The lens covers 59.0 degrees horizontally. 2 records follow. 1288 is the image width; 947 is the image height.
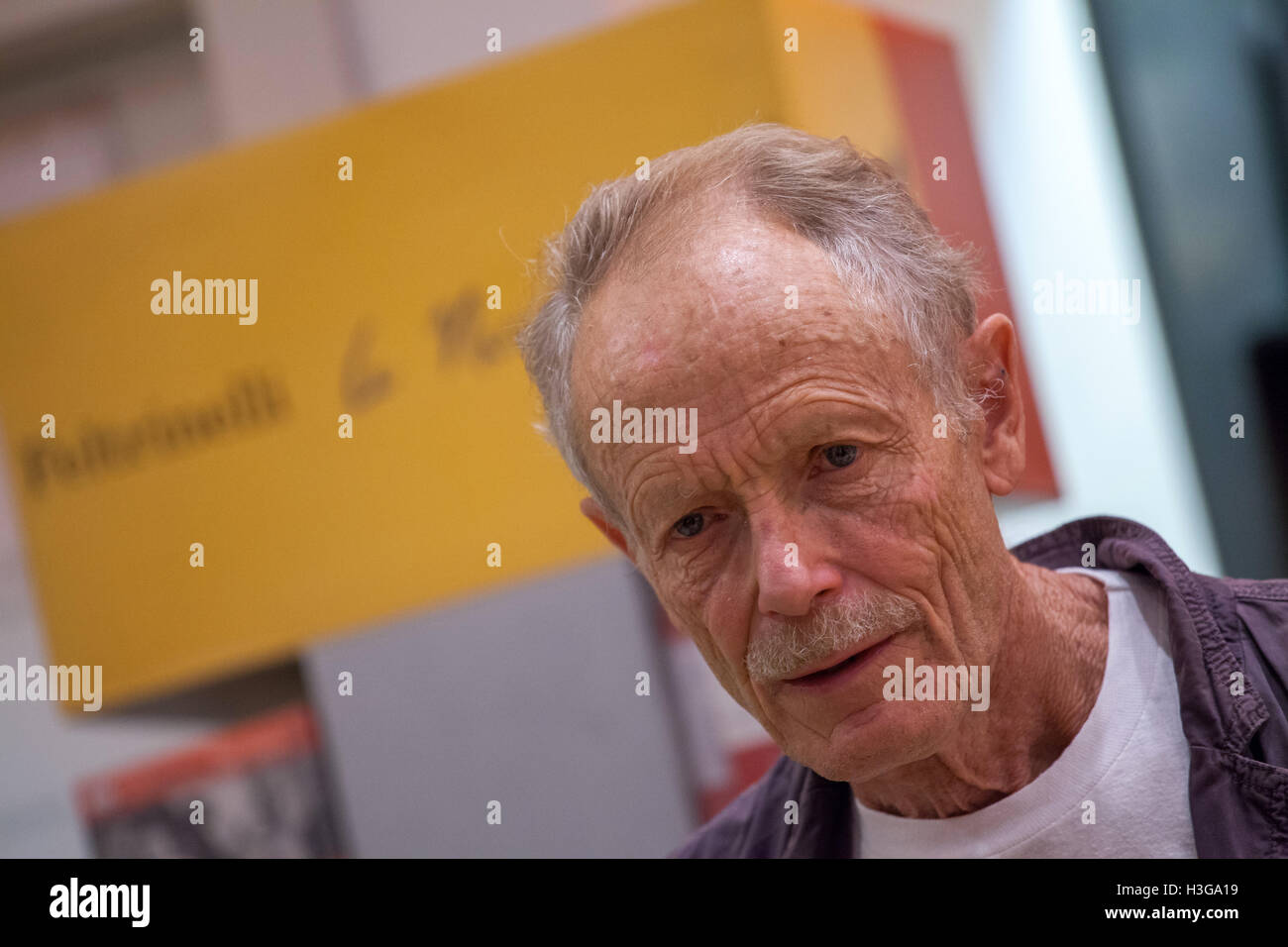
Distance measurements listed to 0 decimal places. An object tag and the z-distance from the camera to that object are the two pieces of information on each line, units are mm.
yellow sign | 1649
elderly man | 940
